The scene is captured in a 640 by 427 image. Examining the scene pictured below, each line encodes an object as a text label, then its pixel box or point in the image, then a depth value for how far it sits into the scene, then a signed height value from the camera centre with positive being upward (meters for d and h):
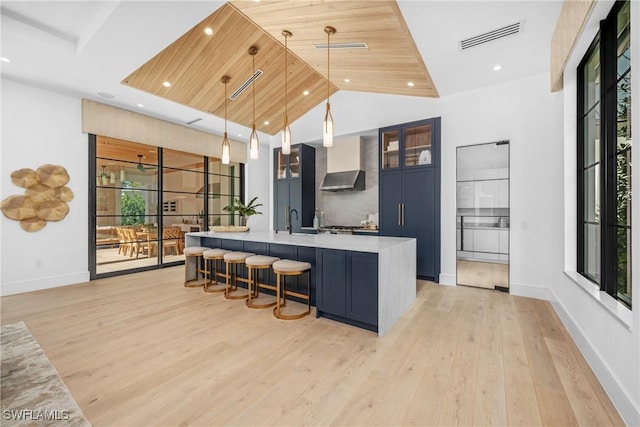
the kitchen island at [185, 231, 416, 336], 2.75 -0.67
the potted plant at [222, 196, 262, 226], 4.30 +0.05
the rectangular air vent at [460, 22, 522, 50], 2.93 +1.91
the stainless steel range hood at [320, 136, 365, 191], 6.04 +1.02
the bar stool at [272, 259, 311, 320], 3.13 -0.66
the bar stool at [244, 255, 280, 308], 3.49 -0.68
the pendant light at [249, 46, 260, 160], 3.78 +0.97
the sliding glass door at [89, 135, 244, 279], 5.08 +0.21
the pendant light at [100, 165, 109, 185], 5.11 +0.67
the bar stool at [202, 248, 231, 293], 4.10 -0.94
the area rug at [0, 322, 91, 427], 1.64 -1.20
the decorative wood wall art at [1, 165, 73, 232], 4.12 +0.22
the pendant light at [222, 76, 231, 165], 3.91 +0.84
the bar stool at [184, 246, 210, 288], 4.44 -0.84
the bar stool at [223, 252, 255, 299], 3.82 -0.89
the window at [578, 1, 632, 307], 2.01 +0.43
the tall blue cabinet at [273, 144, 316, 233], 6.54 +0.65
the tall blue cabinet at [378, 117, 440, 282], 4.67 +0.45
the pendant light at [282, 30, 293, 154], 3.39 +0.93
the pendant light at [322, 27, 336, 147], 3.00 +0.89
